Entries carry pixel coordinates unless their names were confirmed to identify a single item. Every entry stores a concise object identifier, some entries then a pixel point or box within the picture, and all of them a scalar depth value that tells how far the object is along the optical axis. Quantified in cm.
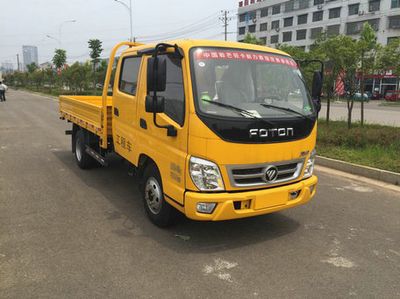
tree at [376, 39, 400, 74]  1027
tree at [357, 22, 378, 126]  1061
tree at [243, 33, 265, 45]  1773
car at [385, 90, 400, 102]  4262
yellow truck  360
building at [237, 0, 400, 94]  5250
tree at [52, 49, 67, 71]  4303
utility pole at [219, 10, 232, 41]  5790
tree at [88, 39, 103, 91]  3294
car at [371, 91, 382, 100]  4865
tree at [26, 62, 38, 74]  6424
